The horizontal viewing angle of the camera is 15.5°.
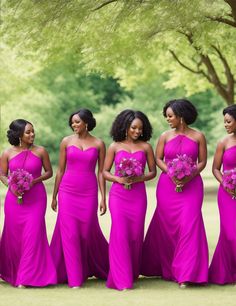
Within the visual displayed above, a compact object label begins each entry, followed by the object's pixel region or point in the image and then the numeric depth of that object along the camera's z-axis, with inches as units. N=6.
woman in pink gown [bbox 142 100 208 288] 441.4
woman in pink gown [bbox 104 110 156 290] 444.5
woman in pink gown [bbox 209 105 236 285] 446.0
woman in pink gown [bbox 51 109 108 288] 451.2
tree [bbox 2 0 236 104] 577.9
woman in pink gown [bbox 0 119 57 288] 450.0
